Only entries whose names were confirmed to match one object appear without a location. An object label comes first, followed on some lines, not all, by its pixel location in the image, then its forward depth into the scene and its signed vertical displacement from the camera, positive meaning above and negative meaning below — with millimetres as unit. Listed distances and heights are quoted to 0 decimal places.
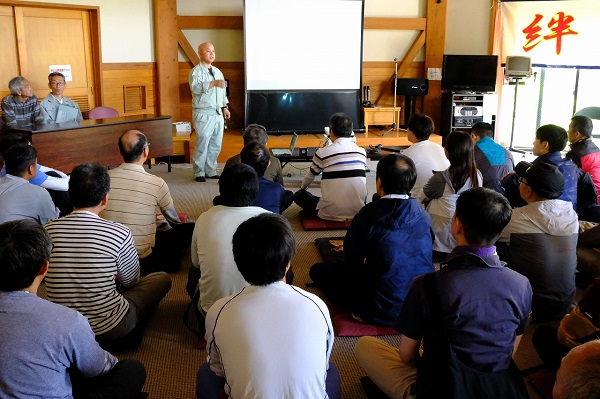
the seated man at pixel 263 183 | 3600 -595
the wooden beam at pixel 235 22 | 7805 +880
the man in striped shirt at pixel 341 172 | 4574 -666
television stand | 8203 -275
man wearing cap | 2990 -775
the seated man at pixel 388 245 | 2879 -783
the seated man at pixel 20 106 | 5691 -218
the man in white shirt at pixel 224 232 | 2664 -671
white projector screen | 7730 +570
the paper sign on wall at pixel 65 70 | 6777 +164
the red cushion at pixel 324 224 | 4711 -1106
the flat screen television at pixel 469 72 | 8117 +222
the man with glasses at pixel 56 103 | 5984 -195
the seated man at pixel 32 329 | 1694 -721
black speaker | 8125 +24
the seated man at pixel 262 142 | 4352 -417
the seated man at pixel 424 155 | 4309 -491
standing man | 6500 -297
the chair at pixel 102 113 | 6742 -328
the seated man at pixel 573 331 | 2219 -948
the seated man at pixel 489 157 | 4359 -524
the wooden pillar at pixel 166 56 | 7578 +379
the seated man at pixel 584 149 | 4340 -447
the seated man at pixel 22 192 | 3152 -591
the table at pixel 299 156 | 5952 -710
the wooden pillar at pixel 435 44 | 8367 +630
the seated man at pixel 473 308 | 1911 -721
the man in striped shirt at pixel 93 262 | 2504 -773
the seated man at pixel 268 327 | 1659 -696
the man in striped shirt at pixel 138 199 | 3371 -665
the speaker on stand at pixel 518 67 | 7895 +292
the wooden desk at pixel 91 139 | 5039 -508
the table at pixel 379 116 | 8109 -397
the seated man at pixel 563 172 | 3828 -573
